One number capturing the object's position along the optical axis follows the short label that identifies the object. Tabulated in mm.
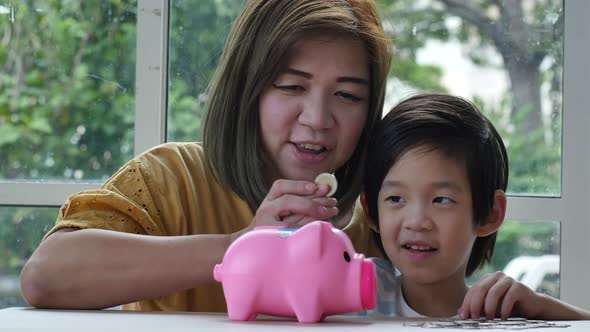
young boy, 1594
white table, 1281
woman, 1467
